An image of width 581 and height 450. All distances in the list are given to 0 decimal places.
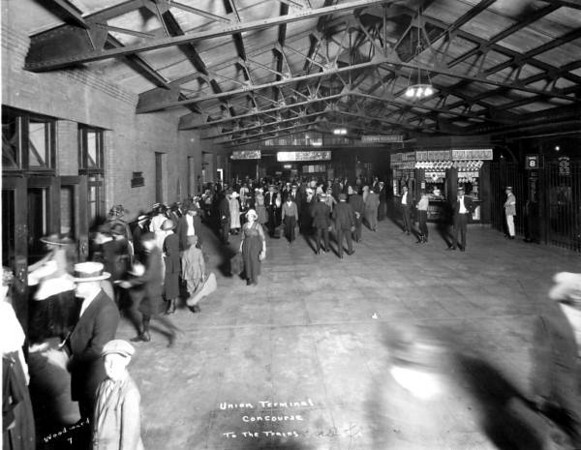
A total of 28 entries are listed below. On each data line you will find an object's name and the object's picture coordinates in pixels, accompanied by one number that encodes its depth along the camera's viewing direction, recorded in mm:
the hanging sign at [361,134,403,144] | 20422
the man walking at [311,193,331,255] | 11508
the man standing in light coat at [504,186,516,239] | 13799
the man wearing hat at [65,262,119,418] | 3650
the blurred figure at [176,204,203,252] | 8688
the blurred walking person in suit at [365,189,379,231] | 16359
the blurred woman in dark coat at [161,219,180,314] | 6836
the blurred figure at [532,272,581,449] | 3469
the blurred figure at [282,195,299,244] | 13453
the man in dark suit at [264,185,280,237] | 15211
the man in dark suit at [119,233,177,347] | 5918
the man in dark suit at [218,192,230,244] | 13039
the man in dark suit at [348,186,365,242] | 13711
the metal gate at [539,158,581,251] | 12414
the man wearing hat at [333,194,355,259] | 11156
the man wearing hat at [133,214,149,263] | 8219
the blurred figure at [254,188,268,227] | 12435
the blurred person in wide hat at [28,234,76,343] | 4973
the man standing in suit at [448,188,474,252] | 11812
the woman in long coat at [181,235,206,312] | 7094
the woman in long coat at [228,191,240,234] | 14440
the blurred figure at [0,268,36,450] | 2957
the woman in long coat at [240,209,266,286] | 8430
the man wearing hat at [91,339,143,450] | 2662
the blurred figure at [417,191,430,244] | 13422
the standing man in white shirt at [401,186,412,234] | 14875
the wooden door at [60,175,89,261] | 7965
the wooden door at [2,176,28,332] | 5312
